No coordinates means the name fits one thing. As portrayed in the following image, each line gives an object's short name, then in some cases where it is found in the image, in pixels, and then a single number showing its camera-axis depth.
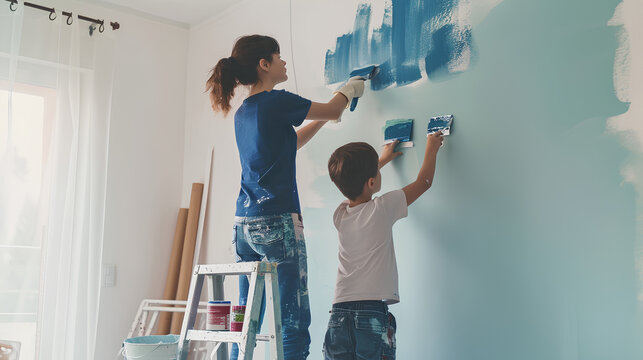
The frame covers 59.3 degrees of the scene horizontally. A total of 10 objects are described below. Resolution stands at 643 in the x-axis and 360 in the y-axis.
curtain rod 2.69
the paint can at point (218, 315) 1.74
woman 1.73
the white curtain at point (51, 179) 2.64
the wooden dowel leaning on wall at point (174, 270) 3.04
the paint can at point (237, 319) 1.70
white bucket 2.40
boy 1.69
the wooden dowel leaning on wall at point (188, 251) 3.01
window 2.61
